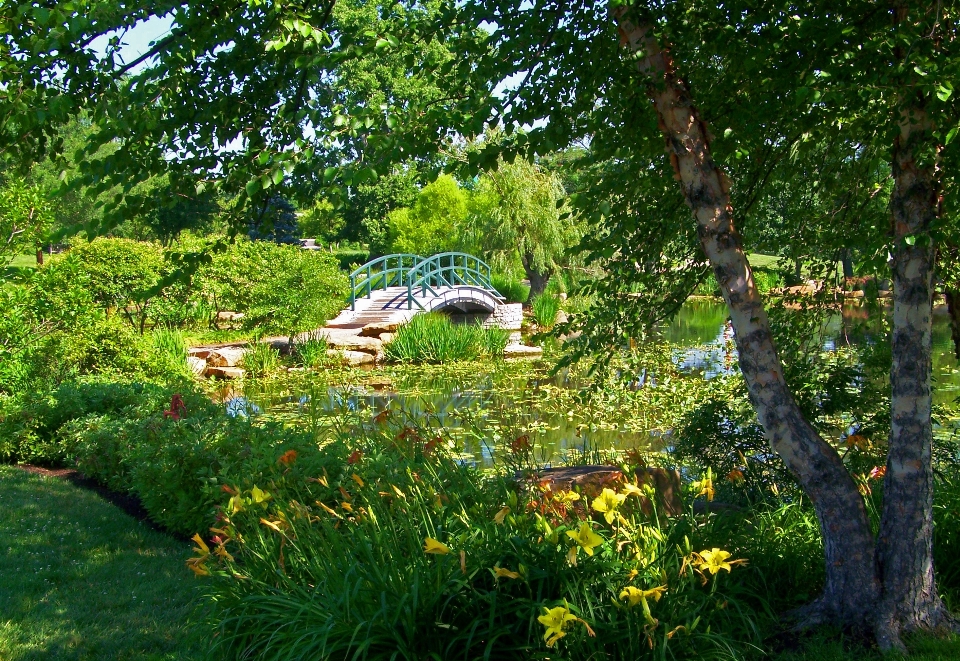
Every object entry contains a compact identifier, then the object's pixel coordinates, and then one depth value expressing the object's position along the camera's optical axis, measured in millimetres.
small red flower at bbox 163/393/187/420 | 6266
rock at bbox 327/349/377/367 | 16572
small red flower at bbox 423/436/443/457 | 3930
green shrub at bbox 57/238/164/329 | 14852
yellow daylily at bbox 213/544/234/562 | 3324
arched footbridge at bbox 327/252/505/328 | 20422
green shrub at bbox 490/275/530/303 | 28219
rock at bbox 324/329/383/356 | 17391
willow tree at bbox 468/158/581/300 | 24375
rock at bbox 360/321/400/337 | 18750
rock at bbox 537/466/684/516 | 4094
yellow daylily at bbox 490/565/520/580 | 2861
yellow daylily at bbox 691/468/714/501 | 3553
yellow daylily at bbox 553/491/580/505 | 3238
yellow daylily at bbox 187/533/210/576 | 3234
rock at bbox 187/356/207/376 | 14505
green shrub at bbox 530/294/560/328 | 22188
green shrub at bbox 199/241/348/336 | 16578
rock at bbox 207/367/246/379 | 14945
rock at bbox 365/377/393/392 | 14305
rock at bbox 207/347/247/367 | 15508
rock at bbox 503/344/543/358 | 17688
